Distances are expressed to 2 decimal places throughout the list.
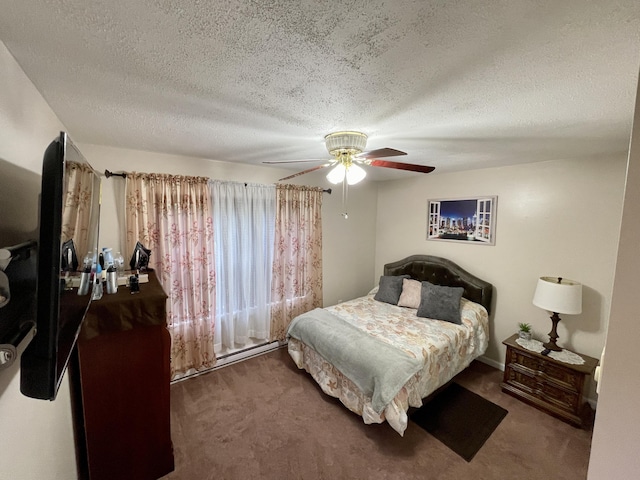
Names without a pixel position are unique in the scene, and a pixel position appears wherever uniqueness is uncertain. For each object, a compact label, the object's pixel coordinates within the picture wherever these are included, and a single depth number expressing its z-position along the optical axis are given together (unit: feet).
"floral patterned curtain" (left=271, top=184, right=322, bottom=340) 10.73
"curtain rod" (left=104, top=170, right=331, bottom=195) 7.43
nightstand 7.27
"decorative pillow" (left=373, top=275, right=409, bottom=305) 11.28
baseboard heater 9.31
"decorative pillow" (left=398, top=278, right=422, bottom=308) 10.74
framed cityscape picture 10.11
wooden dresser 4.80
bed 6.70
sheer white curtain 9.52
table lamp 7.57
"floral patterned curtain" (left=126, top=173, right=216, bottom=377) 7.91
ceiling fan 5.60
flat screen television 1.98
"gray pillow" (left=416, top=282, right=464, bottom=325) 9.37
